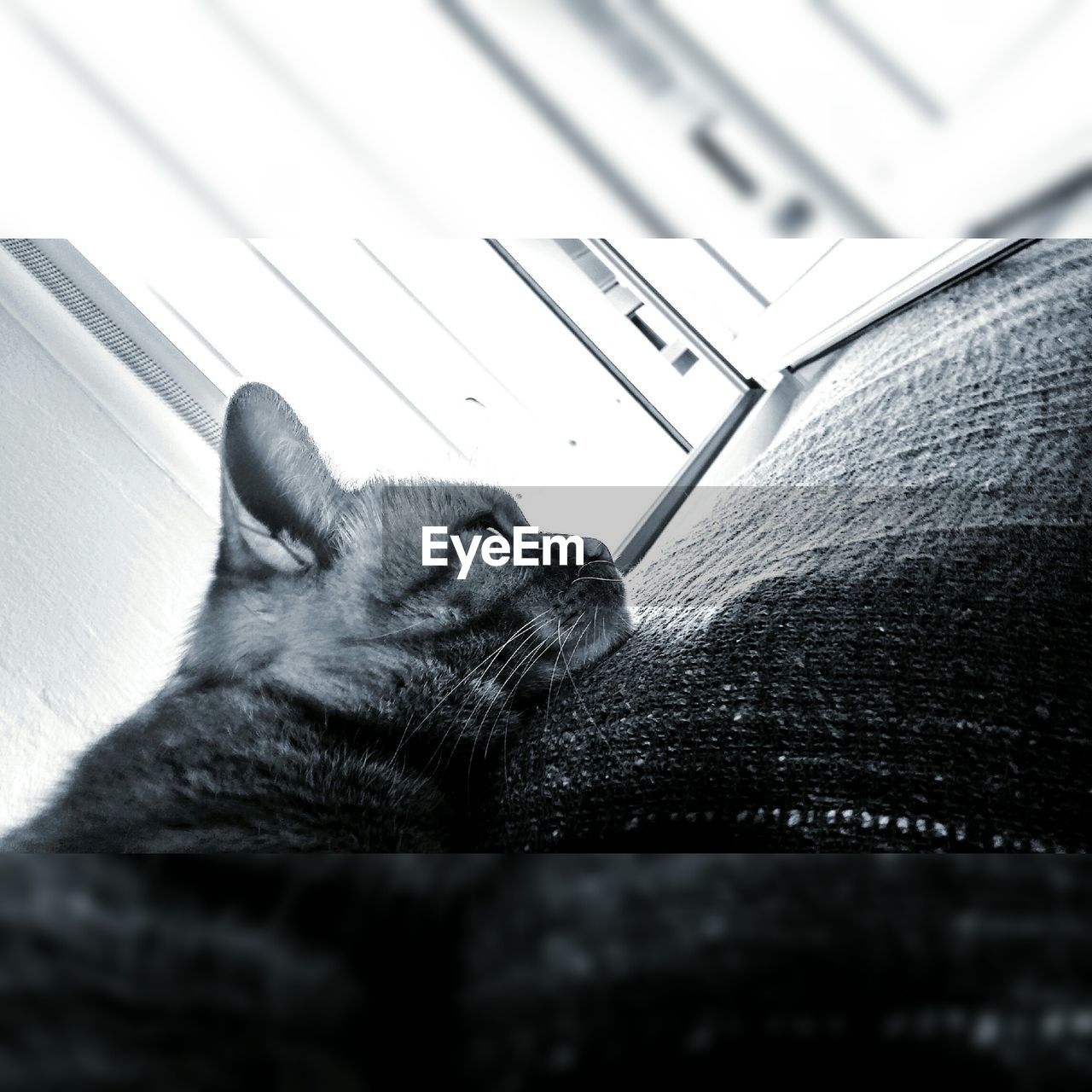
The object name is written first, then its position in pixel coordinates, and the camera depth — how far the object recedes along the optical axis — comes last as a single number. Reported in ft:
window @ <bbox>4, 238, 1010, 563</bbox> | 2.48
